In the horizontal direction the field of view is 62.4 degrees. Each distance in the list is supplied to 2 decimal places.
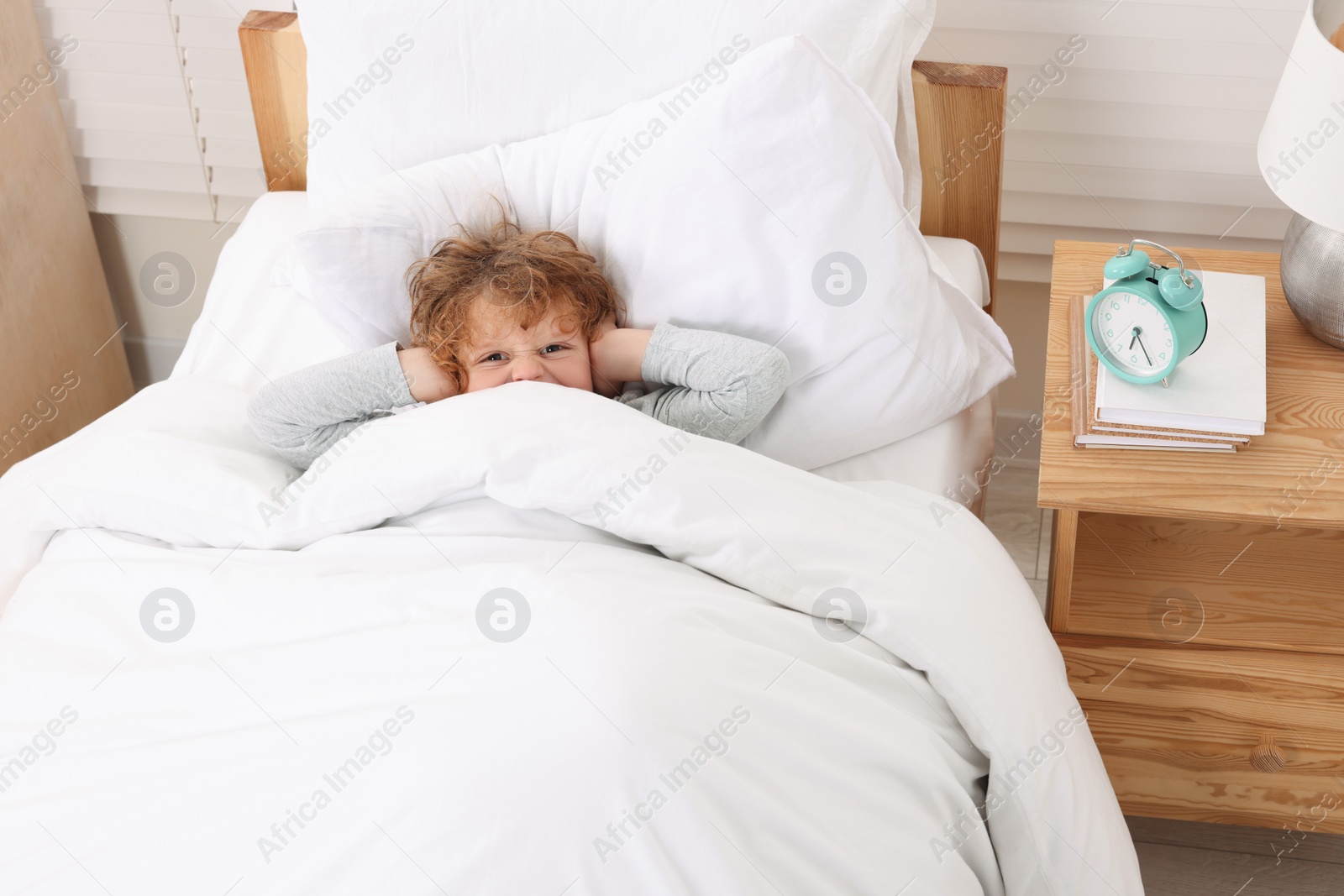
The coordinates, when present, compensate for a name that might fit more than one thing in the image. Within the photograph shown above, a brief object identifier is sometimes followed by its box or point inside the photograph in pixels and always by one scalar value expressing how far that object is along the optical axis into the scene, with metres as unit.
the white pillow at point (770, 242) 1.14
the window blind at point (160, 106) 1.66
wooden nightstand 1.06
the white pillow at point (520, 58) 1.25
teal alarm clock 1.05
